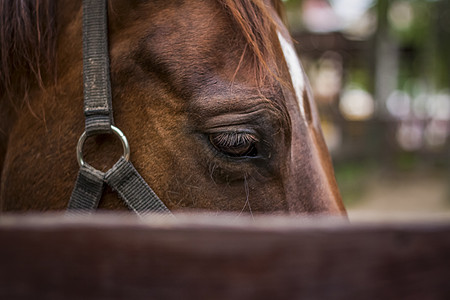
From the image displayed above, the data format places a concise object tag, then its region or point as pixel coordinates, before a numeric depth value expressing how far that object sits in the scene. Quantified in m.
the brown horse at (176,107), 1.54
